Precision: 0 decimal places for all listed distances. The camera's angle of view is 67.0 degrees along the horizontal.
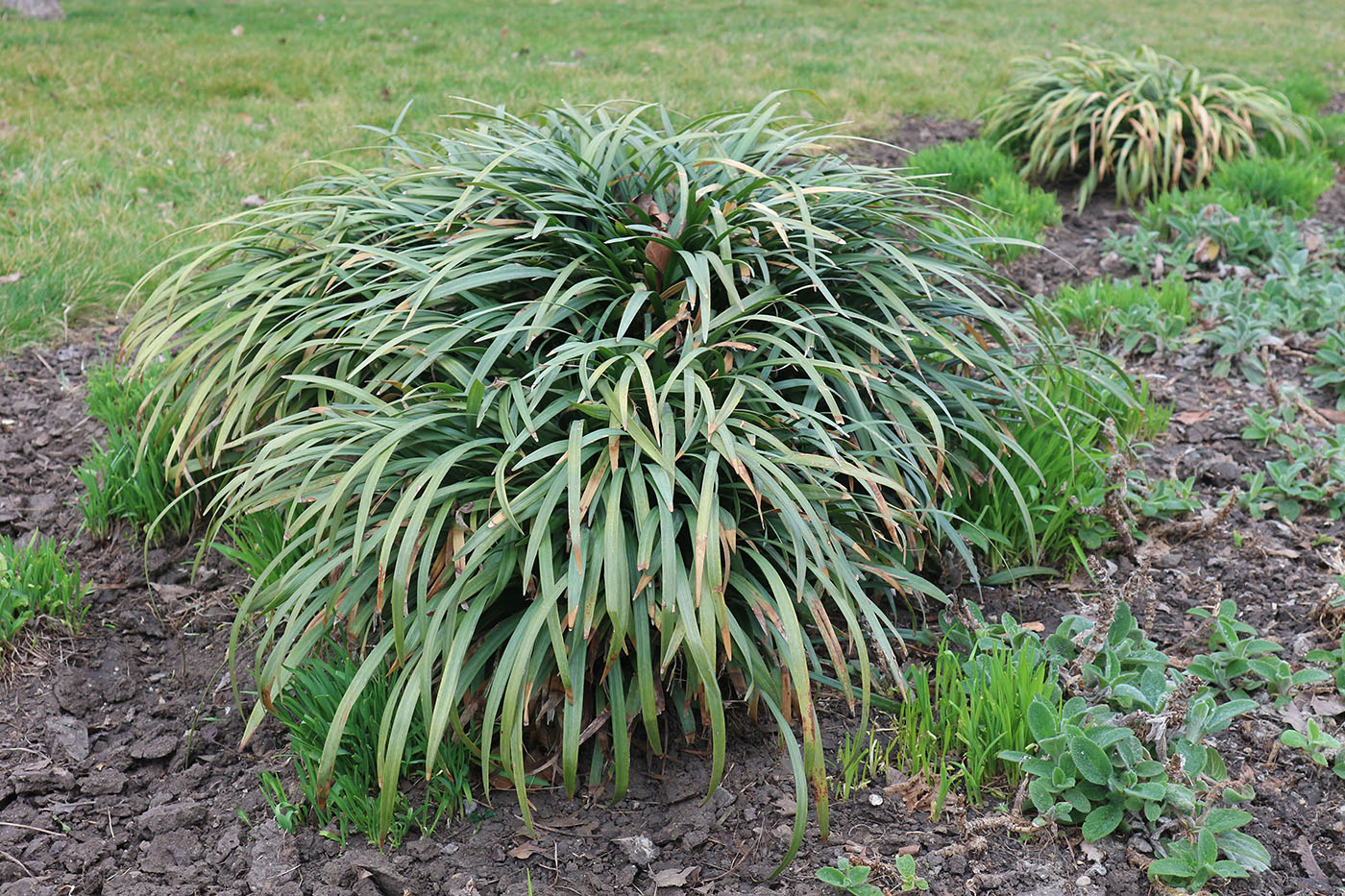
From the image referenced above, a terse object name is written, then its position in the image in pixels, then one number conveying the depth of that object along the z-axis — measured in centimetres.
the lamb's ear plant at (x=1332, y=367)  340
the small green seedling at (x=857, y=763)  204
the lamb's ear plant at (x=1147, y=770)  185
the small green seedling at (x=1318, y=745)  206
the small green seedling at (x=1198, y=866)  179
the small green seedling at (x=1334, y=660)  225
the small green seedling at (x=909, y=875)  184
